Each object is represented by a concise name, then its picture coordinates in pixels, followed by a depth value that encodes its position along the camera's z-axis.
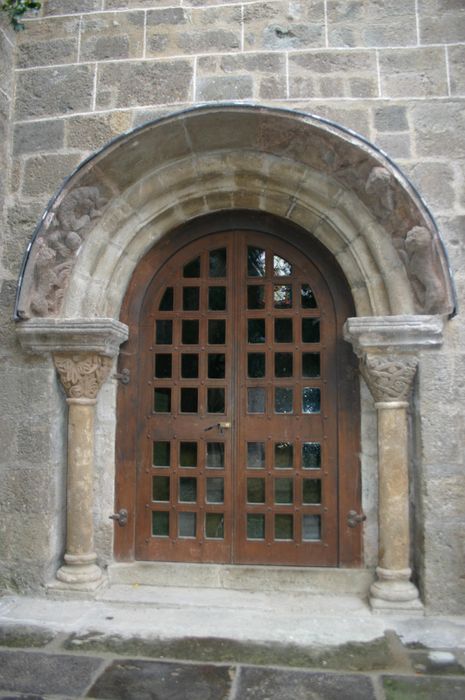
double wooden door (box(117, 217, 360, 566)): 3.79
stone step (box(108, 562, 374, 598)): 3.63
